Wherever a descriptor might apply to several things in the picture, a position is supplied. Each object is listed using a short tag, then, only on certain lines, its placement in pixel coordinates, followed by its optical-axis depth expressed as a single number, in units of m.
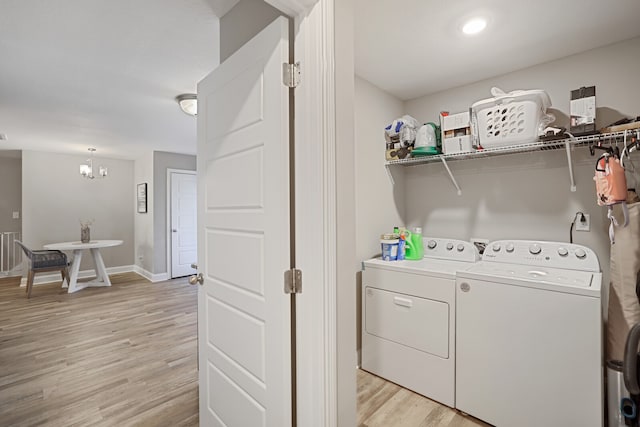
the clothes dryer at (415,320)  1.87
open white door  1.10
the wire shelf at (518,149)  1.70
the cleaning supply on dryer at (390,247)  2.29
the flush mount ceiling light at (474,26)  1.65
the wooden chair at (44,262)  4.21
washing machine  1.44
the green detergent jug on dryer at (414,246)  2.36
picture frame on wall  5.49
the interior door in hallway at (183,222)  5.44
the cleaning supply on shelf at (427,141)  2.32
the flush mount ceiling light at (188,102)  2.79
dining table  4.48
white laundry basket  1.82
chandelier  4.55
